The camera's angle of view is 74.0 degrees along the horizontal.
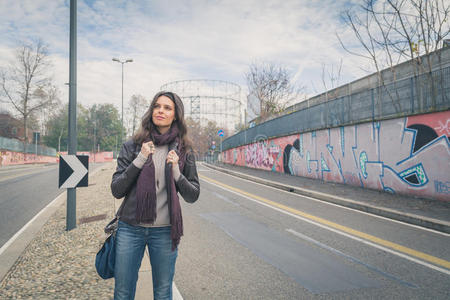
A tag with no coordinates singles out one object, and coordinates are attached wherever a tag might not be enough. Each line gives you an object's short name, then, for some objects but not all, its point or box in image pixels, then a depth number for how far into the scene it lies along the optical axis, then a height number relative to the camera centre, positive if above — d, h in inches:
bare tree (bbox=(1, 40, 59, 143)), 1581.0 +332.8
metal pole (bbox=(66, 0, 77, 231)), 218.7 +35.1
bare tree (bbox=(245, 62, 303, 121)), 1102.4 +231.3
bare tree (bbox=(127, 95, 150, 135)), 2027.6 +311.5
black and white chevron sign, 211.3 -12.7
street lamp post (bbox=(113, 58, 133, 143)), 1395.2 +433.0
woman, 79.7 -11.9
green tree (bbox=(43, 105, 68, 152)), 2647.6 +216.0
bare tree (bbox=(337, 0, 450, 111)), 388.5 +166.7
